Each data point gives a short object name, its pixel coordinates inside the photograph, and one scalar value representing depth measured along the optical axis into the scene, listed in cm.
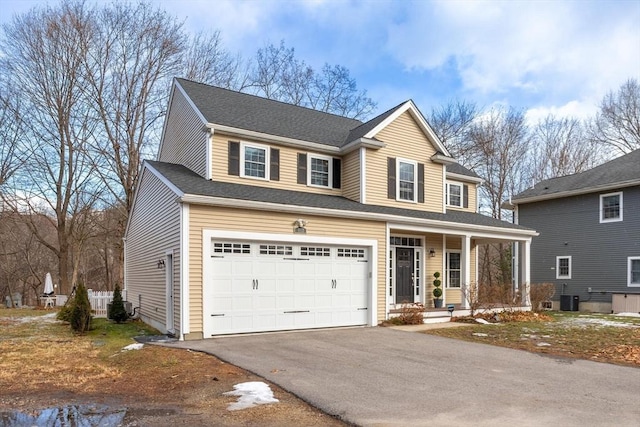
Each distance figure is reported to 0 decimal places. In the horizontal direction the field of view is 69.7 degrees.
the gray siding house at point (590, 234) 1959
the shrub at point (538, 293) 1709
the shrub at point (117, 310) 1464
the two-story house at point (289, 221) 1102
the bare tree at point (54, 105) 2203
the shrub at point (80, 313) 1195
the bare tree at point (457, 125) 3108
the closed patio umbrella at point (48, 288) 2159
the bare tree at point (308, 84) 3067
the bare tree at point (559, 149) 3300
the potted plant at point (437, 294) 1655
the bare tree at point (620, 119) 3162
